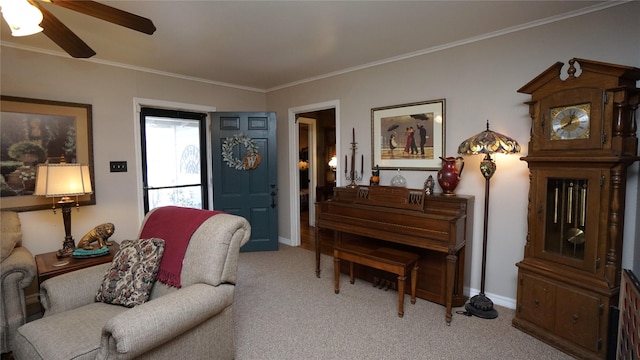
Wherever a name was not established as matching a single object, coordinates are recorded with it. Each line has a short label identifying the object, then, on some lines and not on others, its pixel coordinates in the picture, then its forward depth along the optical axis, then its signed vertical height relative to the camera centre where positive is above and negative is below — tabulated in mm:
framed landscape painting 2803 +227
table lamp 2322 -147
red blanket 1890 -449
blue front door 4266 -85
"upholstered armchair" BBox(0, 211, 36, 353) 1961 -793
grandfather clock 1927 -249
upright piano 2475 -545
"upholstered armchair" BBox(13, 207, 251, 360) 1396 -780
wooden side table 2088 -716
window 3854 +90
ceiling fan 1475 +772
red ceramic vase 2793 -77
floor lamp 2457 +40
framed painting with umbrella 3084 +315
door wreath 4266 +155
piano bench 2570 -846
